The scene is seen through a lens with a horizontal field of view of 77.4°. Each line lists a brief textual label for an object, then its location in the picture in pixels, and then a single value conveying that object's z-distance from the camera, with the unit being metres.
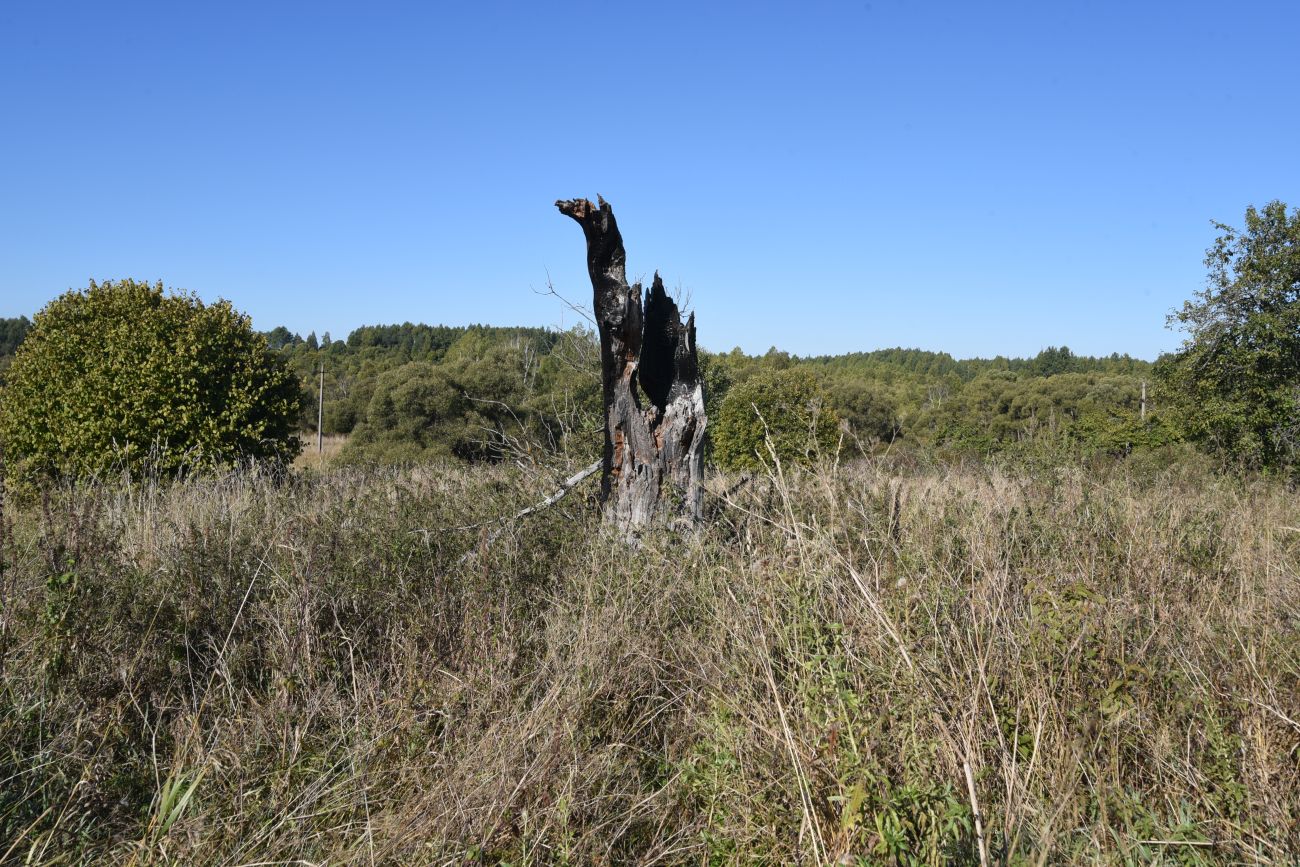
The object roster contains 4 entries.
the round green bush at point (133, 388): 10.98
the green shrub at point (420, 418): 28.38
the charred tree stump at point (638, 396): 5.49
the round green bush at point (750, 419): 16.84
